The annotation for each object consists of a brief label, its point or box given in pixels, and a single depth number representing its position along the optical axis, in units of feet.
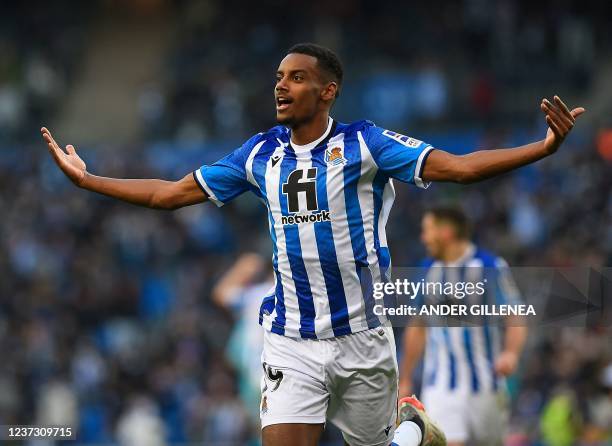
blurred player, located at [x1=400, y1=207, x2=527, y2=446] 58.59
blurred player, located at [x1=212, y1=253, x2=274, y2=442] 71.56
